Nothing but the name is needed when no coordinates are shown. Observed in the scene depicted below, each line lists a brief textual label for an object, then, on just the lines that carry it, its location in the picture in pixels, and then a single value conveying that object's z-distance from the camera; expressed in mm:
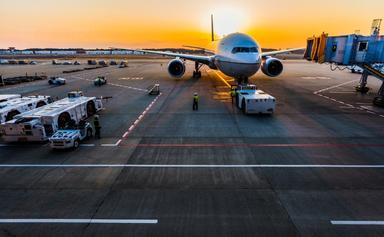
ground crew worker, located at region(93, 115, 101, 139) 17995
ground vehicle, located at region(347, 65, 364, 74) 65094
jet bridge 29344
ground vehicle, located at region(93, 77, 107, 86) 44344
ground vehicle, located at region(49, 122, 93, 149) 15812
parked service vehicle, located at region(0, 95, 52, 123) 20908
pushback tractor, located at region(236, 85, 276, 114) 23625
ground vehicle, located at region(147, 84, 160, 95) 35197
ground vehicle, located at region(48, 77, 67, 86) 45344
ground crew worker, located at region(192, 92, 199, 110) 26184
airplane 31156
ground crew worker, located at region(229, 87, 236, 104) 28812
